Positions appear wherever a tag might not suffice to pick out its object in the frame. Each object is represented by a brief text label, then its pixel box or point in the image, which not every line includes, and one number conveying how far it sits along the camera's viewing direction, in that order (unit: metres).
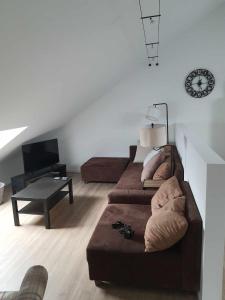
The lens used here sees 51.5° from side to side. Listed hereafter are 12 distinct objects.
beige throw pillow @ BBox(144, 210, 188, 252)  1.81
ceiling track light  2.79
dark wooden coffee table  3.08
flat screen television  4.41
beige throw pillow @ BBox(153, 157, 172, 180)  3.01
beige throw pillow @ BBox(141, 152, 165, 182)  3.19
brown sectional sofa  1.82
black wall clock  4.55
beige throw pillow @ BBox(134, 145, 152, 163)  4.54
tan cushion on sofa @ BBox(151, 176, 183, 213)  2.27
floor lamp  2.82
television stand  4.18
